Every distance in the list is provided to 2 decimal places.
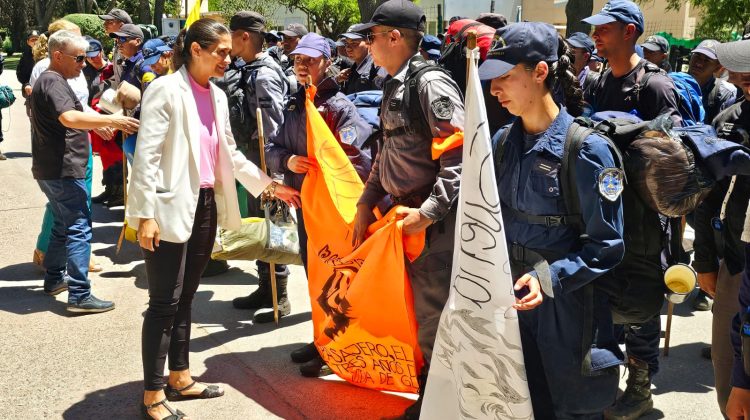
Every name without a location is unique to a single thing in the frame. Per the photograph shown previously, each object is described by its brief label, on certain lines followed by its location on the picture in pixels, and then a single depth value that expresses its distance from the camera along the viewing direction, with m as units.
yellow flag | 4.67
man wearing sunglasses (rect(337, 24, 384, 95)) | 7.05
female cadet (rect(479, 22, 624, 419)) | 2.58
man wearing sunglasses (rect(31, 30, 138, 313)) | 5.71
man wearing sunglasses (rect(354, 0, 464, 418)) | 3.54
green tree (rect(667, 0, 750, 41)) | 19.48
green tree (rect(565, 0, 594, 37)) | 13.70
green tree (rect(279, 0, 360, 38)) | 40.03
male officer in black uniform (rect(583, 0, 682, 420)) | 2.92
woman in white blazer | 3.78
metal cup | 3.03
